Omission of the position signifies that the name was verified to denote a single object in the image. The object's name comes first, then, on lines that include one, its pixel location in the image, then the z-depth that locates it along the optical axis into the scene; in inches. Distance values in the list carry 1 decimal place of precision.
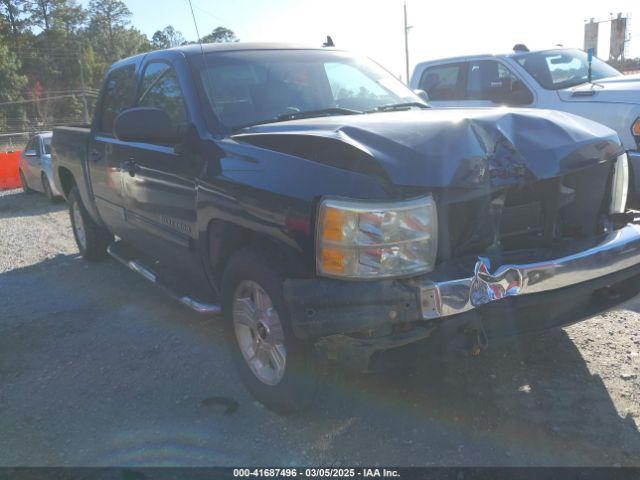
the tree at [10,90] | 1939.0
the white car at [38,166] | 463.8
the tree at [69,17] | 2733.8
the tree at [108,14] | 2765.7
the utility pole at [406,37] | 1230.0
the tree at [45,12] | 2650.1
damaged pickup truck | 95.1
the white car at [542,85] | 239.9
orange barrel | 627.8
